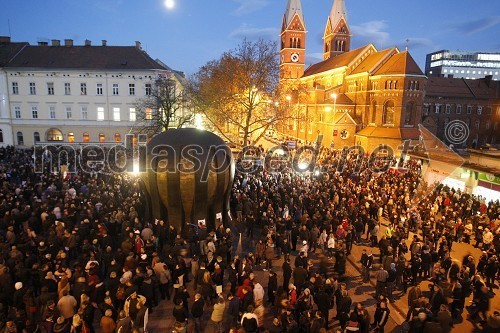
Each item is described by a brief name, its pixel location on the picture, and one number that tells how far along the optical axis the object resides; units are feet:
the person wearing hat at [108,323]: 24.88
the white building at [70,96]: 143.64
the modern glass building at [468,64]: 465.88
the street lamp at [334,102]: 173.78
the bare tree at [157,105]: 130.11
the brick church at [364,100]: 157.69
